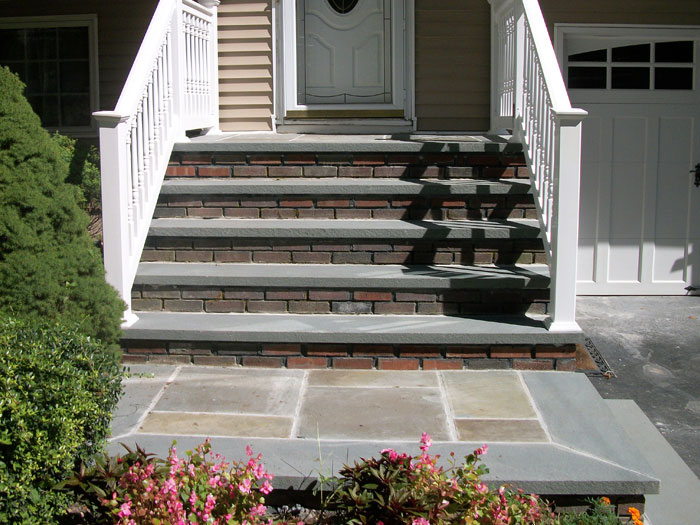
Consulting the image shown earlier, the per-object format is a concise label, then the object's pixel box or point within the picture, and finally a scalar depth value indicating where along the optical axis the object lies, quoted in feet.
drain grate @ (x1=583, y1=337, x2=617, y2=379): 16.31
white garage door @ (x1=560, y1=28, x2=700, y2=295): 23.00
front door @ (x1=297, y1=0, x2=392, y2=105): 24.11
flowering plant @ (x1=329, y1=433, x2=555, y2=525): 8.70
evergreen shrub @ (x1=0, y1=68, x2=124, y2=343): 11.41
